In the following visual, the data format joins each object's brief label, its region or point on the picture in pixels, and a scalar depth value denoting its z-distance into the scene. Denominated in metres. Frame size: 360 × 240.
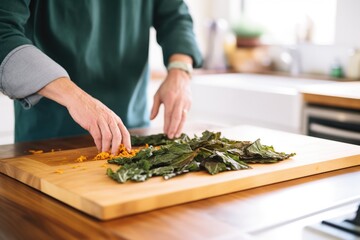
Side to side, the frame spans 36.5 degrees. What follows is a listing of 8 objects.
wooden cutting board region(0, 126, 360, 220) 0.95
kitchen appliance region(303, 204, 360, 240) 0.80
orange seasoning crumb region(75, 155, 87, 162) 1.26
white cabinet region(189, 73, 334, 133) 2.69
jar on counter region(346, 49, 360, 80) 3.02
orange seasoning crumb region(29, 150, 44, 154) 1.39
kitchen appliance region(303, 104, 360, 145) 2.38
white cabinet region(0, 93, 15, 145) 2.60
